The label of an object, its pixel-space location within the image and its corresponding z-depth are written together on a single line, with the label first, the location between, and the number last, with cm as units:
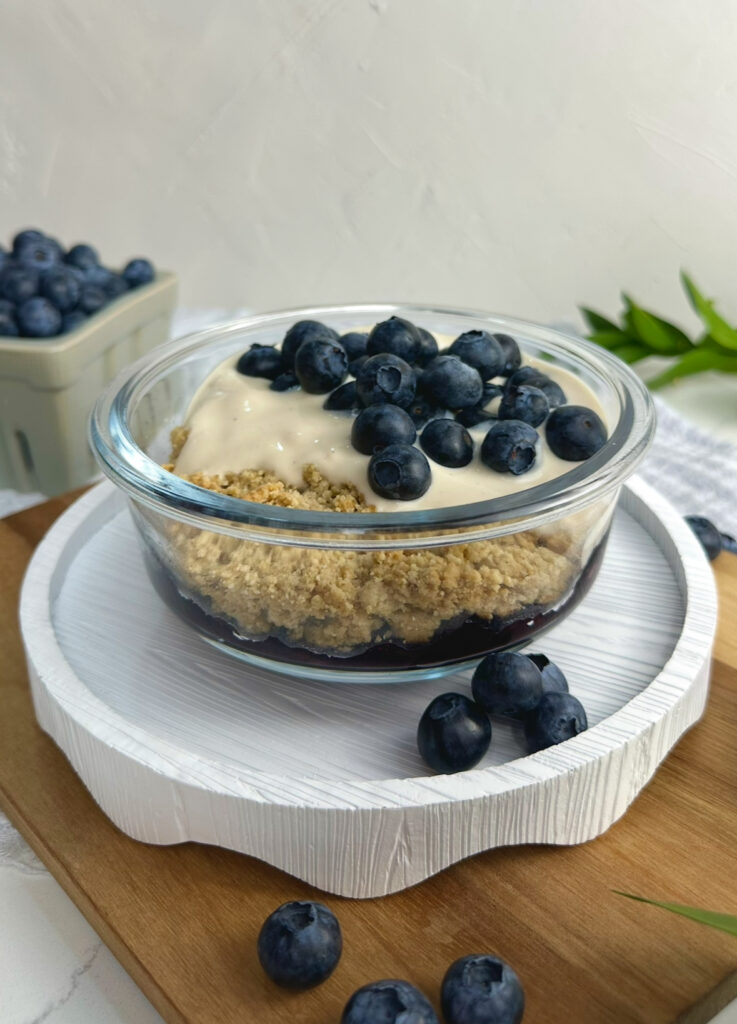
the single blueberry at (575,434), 32
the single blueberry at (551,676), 31
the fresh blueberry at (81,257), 54
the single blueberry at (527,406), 32
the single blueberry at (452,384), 32
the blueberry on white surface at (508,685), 30
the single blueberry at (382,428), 30
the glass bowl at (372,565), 28
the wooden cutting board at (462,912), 26
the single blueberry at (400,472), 30
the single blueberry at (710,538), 40
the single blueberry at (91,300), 51
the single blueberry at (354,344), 36
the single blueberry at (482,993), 25
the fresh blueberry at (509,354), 35
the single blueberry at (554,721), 30
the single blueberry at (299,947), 25
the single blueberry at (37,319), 48
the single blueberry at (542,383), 34
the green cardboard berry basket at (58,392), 48
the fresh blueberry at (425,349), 35
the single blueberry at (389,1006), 24
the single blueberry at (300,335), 35
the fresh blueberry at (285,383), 34
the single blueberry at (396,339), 34
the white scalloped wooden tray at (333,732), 28
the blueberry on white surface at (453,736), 29
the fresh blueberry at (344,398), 33
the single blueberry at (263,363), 35
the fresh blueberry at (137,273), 55
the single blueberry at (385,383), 32
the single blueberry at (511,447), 31
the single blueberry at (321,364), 33
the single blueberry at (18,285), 49
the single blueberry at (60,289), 50
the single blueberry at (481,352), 34
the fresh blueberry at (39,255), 51
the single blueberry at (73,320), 50
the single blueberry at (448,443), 31
